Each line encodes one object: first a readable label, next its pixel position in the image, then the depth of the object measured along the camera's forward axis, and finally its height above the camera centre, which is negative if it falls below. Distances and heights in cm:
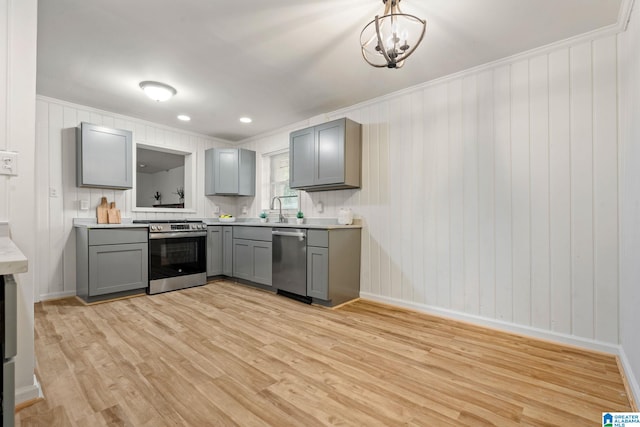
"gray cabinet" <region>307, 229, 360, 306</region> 318 -58
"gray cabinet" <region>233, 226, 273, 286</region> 385 -56
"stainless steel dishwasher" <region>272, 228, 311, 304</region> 339 -59
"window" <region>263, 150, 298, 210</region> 465 +58
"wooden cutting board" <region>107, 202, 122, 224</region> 377 -2
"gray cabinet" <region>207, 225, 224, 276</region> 440 -56
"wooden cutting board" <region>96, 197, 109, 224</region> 372 +1
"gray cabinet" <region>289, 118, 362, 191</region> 342 +71
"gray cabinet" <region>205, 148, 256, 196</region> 482 +70
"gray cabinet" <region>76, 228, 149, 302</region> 327 -57
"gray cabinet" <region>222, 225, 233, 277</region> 442 -56
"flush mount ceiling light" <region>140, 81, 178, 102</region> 305 +130
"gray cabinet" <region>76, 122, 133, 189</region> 351 +70
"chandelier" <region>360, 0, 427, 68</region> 171 +131
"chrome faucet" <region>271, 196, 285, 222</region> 448 +9
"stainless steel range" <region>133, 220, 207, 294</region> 374 -55
